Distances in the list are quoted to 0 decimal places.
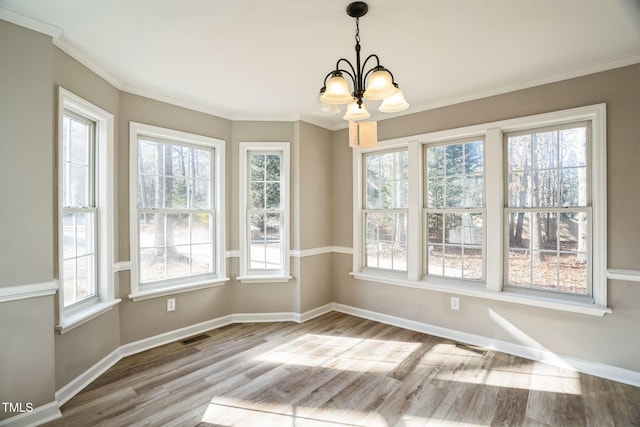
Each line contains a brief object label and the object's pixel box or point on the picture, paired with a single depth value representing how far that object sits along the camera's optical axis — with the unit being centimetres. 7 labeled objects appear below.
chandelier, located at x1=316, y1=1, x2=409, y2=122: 177
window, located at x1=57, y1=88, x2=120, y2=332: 235
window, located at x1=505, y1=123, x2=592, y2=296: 279
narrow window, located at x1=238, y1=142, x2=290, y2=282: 396
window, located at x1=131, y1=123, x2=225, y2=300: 320
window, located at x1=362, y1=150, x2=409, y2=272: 388
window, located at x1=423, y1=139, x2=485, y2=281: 336
